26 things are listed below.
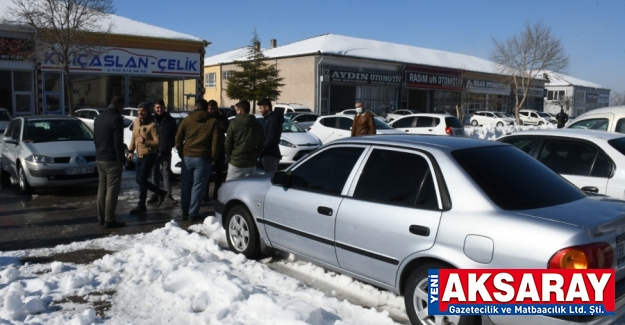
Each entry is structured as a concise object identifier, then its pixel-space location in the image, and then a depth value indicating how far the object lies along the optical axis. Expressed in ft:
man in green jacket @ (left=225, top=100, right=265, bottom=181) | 25.72
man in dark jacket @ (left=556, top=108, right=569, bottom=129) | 90.79
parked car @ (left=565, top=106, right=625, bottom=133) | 30.97
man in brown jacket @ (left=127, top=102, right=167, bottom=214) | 27.91
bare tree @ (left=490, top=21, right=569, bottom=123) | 141.18
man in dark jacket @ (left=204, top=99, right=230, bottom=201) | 31.34
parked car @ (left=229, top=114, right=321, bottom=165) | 44.75
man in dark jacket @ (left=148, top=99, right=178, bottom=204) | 30.37
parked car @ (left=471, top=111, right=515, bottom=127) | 140.36
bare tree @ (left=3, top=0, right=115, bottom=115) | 69.72
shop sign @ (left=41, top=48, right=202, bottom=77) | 90.87
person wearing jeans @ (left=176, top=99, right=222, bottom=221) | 25.67
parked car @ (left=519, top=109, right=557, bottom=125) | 149.25
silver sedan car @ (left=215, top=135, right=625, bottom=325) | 11.77
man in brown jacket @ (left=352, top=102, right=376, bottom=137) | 38.01
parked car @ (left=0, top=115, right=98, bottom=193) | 32.63
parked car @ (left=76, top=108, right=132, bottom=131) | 73.75
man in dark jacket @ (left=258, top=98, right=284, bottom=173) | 28.76
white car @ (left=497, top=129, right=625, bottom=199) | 20.54
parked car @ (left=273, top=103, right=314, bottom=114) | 95.86
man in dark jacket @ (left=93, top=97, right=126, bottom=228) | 24.49
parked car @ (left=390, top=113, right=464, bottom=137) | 62.73
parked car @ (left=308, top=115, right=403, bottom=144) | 56.08
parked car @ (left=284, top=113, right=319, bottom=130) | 83.41
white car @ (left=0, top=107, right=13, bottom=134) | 62.34
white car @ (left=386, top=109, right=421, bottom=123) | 120.44
